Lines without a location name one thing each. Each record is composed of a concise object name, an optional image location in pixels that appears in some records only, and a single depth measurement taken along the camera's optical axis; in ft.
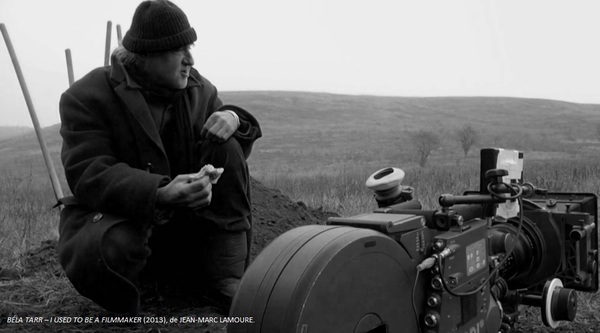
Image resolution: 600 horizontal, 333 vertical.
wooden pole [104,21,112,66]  17.40
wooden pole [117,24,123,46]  17.87
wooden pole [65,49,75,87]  17.54
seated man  8.79
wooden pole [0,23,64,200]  15.51
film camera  5.70
